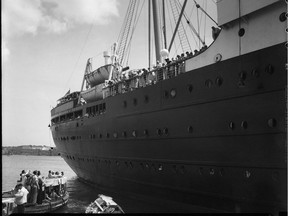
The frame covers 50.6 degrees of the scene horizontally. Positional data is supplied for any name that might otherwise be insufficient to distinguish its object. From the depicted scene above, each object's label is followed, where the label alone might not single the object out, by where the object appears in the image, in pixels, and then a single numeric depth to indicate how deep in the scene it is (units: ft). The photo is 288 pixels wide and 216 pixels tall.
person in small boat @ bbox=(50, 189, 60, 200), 48.79
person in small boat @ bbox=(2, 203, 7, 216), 34.39
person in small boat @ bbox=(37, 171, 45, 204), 44.67
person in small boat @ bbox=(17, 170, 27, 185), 45.31
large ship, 28.84
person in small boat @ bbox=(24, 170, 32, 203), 43.01
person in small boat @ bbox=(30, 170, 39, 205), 42.45
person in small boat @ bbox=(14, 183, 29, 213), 32.60
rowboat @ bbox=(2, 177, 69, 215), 36.96
